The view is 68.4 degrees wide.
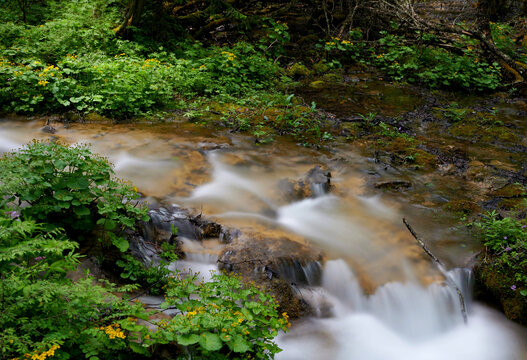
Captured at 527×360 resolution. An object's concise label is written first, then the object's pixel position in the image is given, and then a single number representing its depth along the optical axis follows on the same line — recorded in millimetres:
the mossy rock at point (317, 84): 9550
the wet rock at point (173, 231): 3949
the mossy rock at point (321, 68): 10469
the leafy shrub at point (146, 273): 3482
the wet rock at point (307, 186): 5387
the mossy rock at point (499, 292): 3852
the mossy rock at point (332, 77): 10070
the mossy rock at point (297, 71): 10078
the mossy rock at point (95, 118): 7004
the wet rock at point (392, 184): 5645
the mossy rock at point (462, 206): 5090
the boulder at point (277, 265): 3826
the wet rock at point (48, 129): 6452
